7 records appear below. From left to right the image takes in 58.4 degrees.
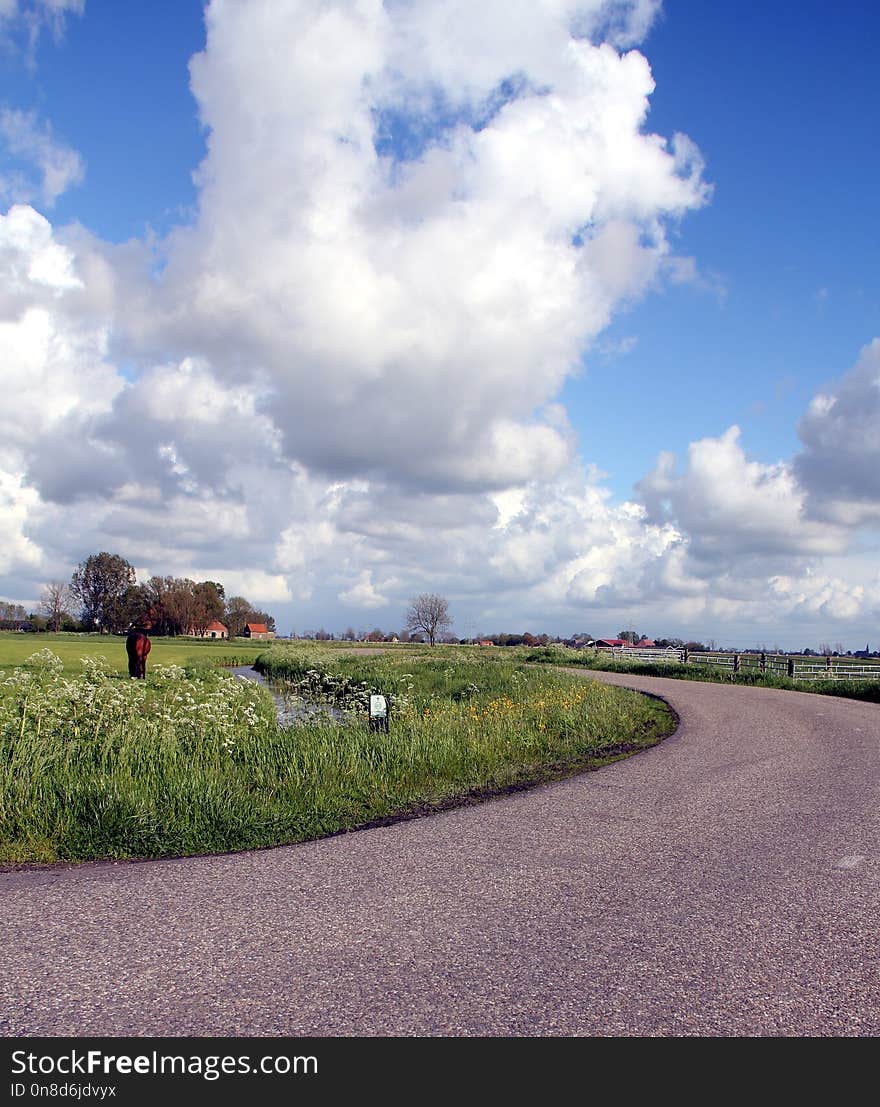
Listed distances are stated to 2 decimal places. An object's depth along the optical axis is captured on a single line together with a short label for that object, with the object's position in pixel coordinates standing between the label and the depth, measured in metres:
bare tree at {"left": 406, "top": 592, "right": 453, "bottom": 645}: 132.38
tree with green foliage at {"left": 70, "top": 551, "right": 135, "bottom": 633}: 127.12
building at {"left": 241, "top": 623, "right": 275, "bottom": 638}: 163.75
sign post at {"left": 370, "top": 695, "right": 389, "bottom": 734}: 11.48
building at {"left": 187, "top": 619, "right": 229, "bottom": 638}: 132.14
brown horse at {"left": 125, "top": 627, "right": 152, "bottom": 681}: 24.31
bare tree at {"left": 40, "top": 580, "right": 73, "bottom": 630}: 128.12
